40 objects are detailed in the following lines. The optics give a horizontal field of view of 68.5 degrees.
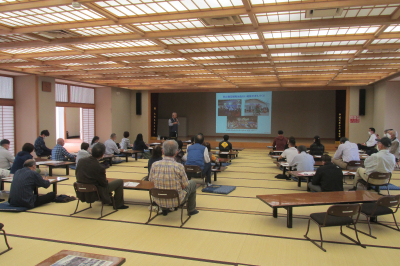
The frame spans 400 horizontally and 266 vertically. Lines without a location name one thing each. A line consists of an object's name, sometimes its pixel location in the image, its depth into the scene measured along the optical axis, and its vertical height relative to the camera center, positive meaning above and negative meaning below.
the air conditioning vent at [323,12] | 4.31 +1.66
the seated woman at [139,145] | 10.21 -0.81
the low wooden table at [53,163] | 6.71 -0.99
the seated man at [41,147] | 8.52 -0.76
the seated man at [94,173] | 4.33 -0.77
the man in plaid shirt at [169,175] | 3.97 -0.73
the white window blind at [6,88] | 10.19 +1.16
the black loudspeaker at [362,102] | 13.72 +1.00
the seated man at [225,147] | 9.70 -0.82
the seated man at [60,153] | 7.81 -0.86
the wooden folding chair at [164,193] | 3.86 -0.95
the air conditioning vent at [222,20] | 4.78 +1.68
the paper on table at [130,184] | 4.78 -1.04
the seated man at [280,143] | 10.02 -0.69
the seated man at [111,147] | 9.27 -0.83
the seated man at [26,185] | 4.45 -0.99
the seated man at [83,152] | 6.81 -0.72
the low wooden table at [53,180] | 4.98 -1.04
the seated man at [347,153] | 7.14 -0.73
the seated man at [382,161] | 5.33 -0.68
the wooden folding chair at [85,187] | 4.28 -0.97
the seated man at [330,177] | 4.67 -0.86
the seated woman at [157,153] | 5.20 -0.55
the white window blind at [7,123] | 10.14 -0.09
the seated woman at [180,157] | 6.29 -0.75
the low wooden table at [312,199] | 3.74 -1.01
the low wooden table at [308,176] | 5.60 -0.98
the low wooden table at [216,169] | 6.66 -1.08
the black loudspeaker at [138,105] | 16.45 +0.93
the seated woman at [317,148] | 8.62 -0.73
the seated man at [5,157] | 5.96 -0.74
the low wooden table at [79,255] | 1.88 -0.91
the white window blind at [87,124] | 14.26 -0.14
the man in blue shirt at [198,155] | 6.04 -0.68
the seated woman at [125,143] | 10.23 -0.76
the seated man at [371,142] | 10.66 -0.67
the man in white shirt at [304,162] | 6.27 -0.83
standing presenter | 12.75 -0.27
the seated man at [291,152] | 7.13 -0.72
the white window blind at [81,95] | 13.42 +1.26
